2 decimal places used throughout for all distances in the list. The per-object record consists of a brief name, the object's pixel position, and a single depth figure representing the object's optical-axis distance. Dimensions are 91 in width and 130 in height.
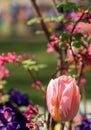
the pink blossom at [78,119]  0.83
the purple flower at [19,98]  0.87
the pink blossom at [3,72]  0.87
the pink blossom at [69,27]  0.90
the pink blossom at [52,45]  0.78
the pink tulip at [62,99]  0.65
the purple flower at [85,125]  0.79
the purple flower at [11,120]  0.75
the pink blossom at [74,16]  0.88
